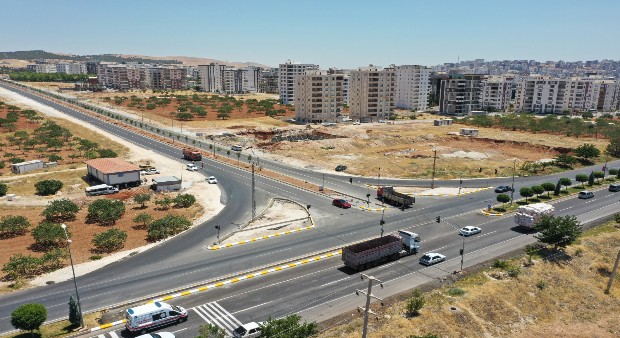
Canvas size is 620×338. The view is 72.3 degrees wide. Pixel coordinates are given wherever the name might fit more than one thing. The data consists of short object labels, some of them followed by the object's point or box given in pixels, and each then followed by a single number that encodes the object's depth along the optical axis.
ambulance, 33.81
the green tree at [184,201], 66.50
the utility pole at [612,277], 47.31
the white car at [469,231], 57.06
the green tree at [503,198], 68.94
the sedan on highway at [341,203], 67.69
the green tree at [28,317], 31.61
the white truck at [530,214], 58.16
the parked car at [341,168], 93.44
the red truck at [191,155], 97.44
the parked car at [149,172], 85.31
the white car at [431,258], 47.94
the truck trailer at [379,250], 45.88
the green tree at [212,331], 28.05
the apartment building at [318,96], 160.69
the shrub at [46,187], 70.00
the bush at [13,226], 53.65
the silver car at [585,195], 74.56
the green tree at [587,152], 100.89
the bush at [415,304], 37.62
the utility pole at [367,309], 25.25
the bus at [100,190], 71.31
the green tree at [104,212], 58.39
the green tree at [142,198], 66.25
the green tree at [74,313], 34.00
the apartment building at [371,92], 173.00
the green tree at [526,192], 71.31
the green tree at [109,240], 49.94
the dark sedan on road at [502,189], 77.56
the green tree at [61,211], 58.53
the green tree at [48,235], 50.09
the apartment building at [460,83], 194.12
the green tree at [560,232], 50.78
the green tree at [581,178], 82.12
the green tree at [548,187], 73.50
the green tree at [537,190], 72.12
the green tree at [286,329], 27.33
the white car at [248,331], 33.00
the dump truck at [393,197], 68.12
